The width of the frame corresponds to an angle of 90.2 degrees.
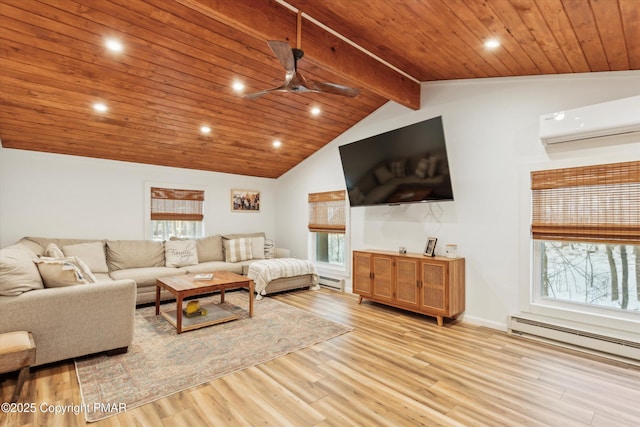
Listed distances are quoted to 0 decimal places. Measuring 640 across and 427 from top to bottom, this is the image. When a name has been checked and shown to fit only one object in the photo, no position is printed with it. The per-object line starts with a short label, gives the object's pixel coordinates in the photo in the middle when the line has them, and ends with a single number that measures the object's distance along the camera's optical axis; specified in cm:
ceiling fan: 227
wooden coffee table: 347
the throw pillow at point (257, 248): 602
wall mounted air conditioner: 268
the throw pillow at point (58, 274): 275
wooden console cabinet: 368
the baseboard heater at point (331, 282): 545
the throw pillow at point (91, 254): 438
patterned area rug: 227
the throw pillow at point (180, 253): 511
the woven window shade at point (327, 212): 553
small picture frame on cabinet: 404
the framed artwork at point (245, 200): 650
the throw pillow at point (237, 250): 573
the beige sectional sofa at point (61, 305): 245
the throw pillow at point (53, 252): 357
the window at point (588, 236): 281
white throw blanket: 492
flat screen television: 369
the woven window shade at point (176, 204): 555
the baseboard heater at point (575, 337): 279
